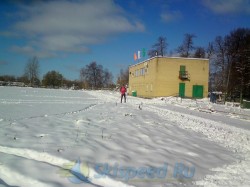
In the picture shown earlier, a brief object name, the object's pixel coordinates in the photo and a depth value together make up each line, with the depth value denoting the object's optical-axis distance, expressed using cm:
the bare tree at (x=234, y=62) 3416
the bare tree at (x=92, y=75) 8343
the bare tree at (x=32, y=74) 7777
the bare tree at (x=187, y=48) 4904
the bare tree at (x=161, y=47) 5110
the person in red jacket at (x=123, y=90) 2090
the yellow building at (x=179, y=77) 3226
